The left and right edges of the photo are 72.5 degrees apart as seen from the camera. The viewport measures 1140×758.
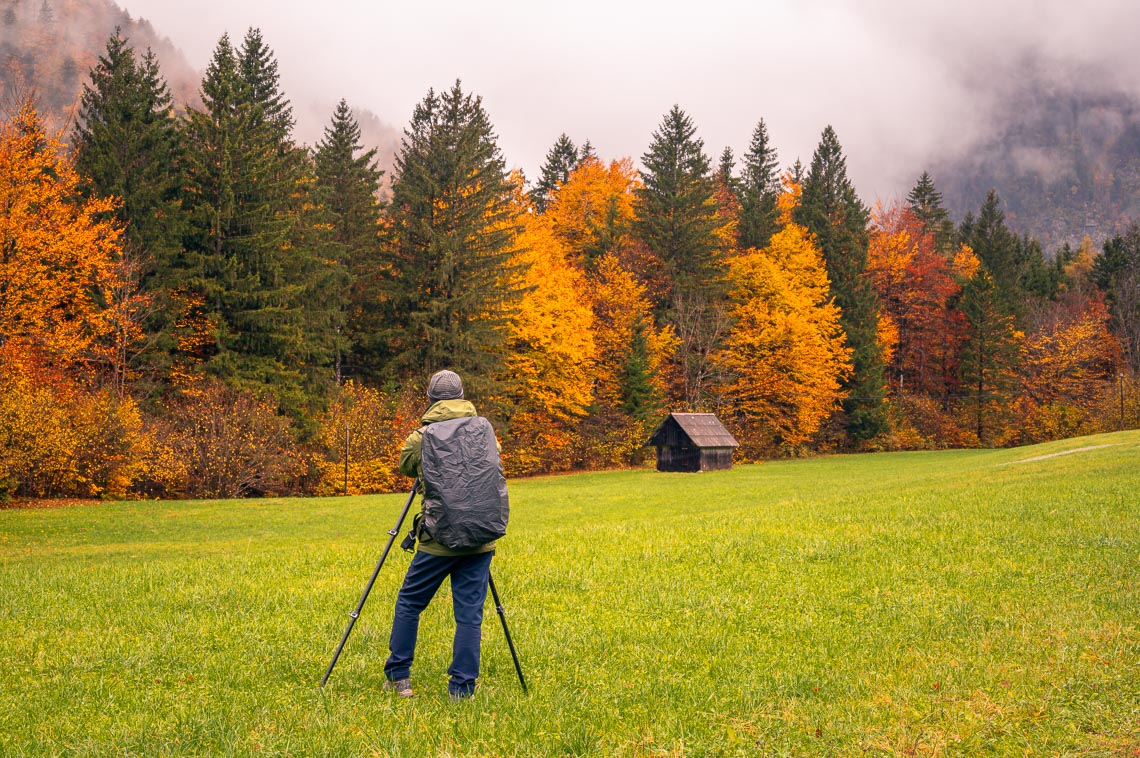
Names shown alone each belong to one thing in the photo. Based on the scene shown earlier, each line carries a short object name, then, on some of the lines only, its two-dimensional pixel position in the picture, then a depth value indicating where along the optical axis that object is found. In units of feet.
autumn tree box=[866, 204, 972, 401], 220.02
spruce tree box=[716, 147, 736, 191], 233.55
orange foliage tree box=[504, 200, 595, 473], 148.66
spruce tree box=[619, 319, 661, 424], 168.14
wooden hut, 143.74
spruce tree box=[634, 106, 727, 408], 181.57
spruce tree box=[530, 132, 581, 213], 228.02
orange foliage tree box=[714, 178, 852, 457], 179.93
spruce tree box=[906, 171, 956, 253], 261.44
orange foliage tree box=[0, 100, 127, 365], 90.68
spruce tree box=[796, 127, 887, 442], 200.95
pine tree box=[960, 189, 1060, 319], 233.76
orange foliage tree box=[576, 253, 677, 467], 166.61
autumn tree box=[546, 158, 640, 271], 186.50
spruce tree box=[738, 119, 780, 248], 201.26
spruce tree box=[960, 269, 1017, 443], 211.82
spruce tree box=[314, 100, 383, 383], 149.28
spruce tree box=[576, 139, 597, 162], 224.76
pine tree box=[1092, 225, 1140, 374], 232.94
